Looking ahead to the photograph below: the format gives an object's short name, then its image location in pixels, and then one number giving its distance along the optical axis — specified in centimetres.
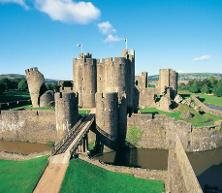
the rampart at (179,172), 1074
